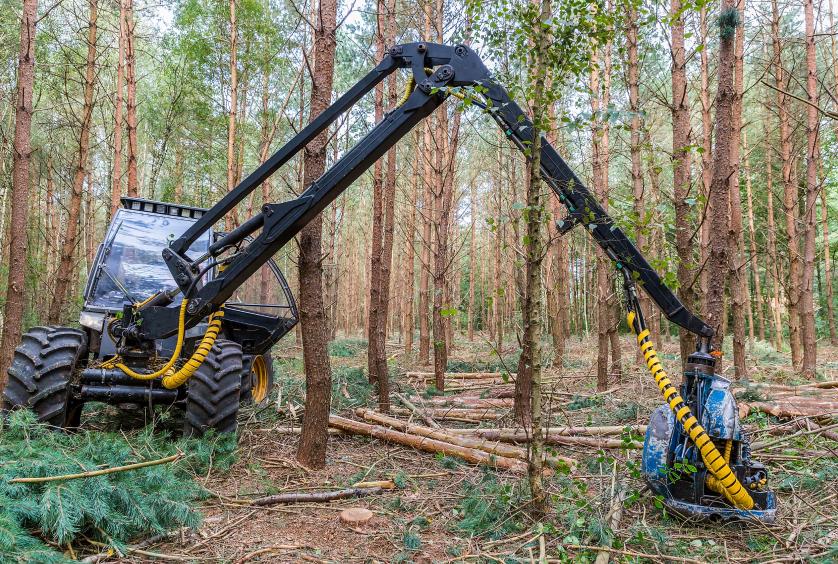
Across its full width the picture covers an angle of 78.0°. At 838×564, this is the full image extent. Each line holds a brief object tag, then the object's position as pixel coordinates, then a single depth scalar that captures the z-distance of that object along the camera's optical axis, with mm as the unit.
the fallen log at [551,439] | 5383
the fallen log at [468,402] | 7758
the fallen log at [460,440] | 4934
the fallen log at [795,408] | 5852
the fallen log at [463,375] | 10836
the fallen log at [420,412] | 6308
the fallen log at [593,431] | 5777
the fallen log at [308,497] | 4039
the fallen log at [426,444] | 4801
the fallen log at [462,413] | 6844
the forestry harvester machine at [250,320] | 3521
